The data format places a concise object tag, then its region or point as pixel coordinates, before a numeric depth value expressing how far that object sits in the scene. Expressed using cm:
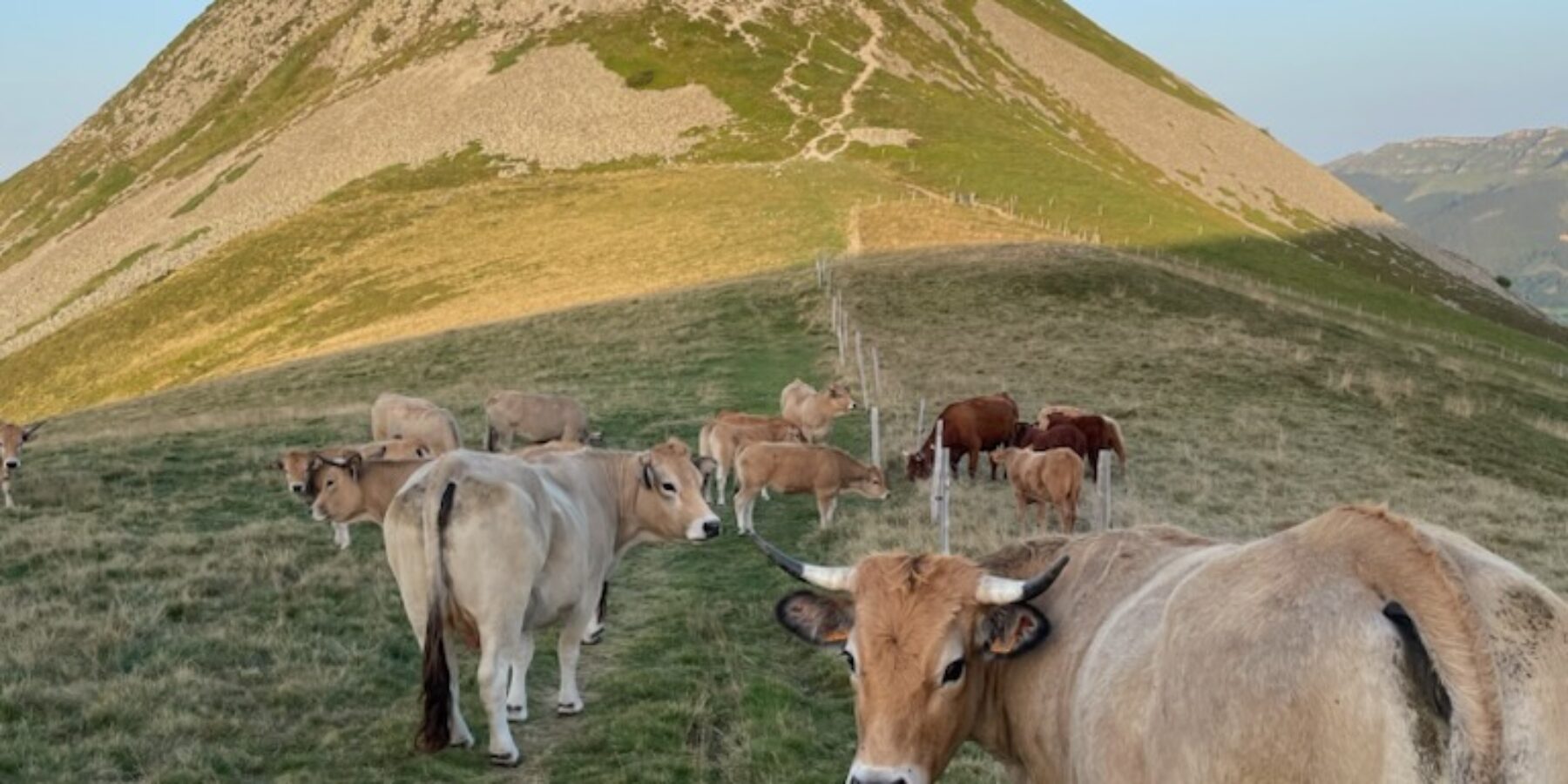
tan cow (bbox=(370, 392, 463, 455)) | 2136
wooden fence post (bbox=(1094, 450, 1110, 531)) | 1596
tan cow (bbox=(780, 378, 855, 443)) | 2347
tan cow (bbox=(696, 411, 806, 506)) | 2027
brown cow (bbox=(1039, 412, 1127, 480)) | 2155
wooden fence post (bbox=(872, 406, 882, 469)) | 2061
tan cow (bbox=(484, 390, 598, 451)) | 2334
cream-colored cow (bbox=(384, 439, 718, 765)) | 838
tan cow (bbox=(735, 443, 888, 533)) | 1775
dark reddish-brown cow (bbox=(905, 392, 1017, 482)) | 2200
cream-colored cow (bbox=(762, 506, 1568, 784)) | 360
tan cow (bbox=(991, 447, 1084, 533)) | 1784
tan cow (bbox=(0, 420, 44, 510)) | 2095
